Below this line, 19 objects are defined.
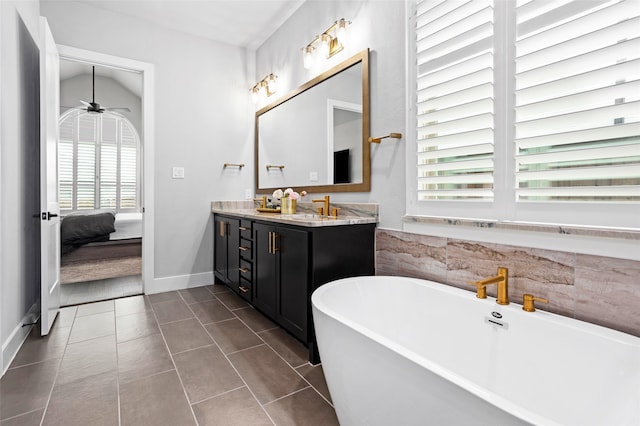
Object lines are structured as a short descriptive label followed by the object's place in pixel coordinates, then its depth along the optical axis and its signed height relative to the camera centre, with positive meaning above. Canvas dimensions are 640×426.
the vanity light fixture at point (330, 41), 2.41 +1.33
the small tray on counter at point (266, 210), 2.93 +0.01
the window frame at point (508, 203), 1.24 +0.04
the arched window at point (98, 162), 6.07 +0.96
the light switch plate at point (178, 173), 3.41 +0.40
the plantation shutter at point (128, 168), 6.55 +0.88
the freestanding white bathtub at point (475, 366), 0.86 -0.53
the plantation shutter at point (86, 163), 6.18 +0.92
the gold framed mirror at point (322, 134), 2.32 +0.66
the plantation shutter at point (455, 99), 1.61 +0.60
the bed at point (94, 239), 4.51 -0.42
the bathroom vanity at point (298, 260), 1.93 -0.32
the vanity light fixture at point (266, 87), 3.41 +1.35
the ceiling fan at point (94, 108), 5.35 +1.70
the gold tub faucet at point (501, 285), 1.42 -0.32
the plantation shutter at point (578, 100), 1.17 +0.44
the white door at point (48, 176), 2.19 +0.25
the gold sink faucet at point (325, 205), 2.49 +0.05
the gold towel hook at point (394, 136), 2.00 +0.47
